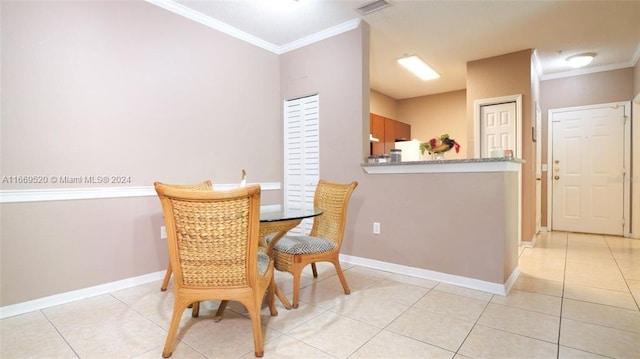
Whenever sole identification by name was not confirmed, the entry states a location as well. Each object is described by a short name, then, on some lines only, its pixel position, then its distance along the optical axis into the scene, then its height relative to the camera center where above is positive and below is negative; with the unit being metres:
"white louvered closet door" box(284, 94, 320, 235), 3.60 +0.32
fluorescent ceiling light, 4.29 +1.66
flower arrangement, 2.88 +0.31
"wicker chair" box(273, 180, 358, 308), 2.18 -0.49
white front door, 4.56 +0.11
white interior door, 4.05 +0.67
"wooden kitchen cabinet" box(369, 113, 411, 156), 5.18 +0.83
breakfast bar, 2.43 -0.35
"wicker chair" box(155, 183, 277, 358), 1.43 -0.34
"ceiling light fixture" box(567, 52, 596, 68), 4.07 +1.60
